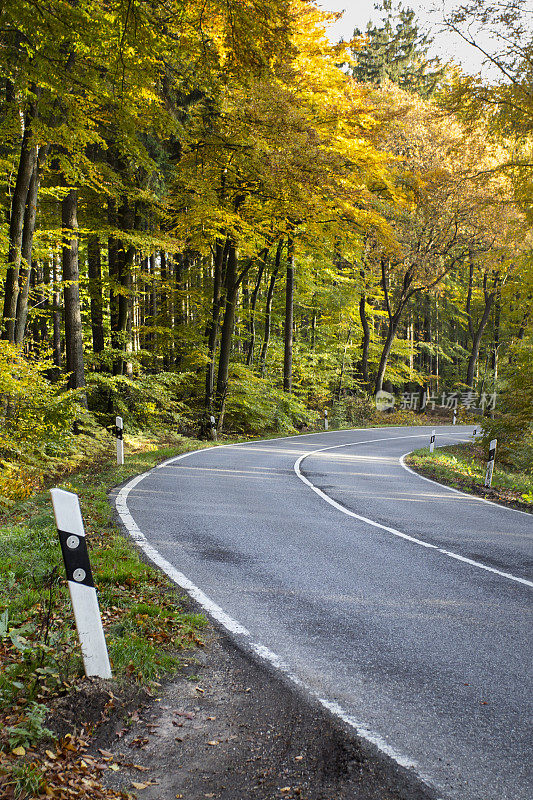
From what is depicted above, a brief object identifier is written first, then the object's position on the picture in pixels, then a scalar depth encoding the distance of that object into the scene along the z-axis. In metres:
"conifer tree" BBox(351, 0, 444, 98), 39.94
